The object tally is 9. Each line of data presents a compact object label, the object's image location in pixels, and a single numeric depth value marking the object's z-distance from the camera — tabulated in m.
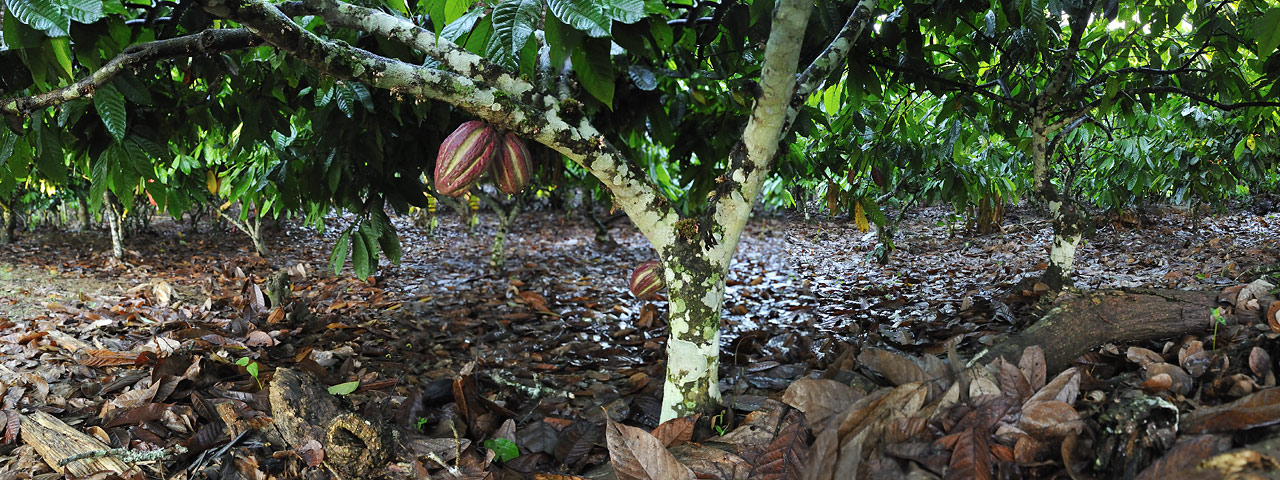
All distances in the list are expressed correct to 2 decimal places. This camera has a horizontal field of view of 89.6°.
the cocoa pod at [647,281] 1.52
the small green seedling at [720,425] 1.31
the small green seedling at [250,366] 1.58
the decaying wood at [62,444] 1.25
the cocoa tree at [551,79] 0.97
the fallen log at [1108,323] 1.31
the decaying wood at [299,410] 1.27
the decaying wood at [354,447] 1.20
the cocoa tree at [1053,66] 1.73
